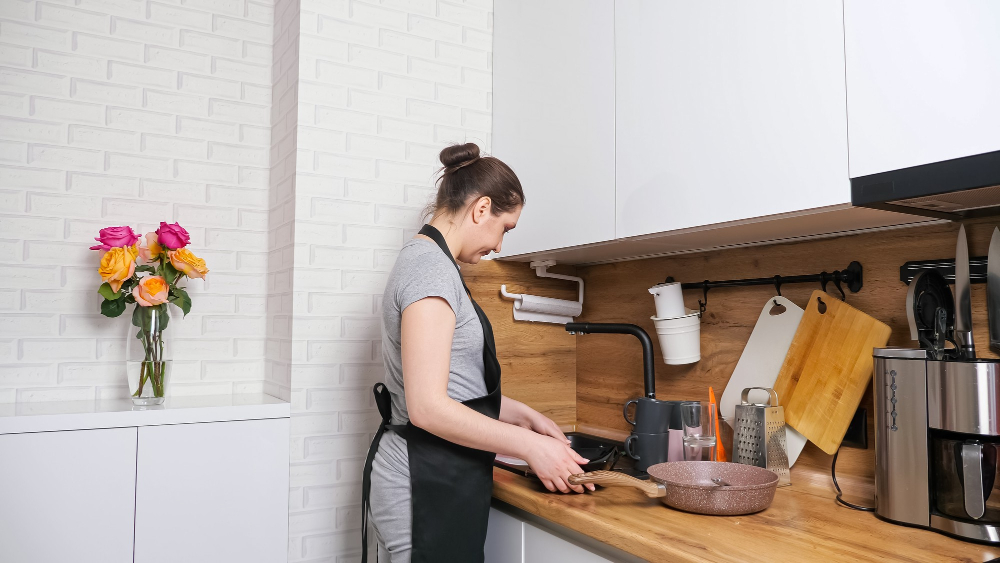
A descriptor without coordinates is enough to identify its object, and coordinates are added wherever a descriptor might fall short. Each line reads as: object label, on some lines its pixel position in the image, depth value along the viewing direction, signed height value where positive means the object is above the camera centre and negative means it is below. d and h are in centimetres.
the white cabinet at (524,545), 136 -51
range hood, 97 +20
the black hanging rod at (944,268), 129 +9
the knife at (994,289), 122 +5
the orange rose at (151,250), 188 +16
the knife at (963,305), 120 +2
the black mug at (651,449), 165 -34
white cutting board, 162 -11
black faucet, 179 -6
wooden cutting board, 146 -12
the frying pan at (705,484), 129 -35
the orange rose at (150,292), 179 +4
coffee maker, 112 -22
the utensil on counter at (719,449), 163 -34
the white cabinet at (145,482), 157 -44
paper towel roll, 220 +2
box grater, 154 -29
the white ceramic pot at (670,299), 182 +3
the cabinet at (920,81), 99 +36
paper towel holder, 220 +1
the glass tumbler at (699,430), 155 -27
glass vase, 181 -13
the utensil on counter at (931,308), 125 +1
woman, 131 -18
